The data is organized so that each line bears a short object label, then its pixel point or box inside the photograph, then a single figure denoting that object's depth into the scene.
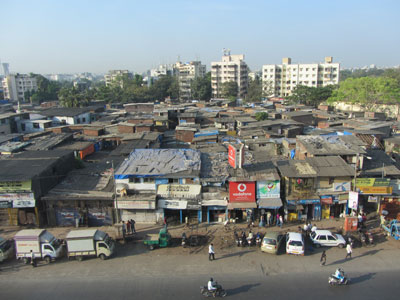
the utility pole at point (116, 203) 20.95
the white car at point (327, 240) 19.08
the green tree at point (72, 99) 66.25
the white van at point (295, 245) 18.14
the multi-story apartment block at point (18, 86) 114.25
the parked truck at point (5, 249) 17.95
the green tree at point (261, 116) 50.94
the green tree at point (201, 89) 97.00
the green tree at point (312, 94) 80.19
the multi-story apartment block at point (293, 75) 110.69
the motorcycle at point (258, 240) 19.33
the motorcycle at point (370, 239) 19.38
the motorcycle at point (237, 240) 19.36
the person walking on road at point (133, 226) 21.02
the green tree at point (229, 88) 101.44
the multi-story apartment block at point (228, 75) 113.62
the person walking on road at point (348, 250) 17.84
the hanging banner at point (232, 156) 23.22
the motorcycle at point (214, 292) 14.50
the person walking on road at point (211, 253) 17.81
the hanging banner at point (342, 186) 22.52
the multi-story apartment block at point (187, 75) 111.06
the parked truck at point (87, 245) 17.82
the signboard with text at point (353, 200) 21.09
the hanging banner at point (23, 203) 21.50
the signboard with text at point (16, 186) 21.22
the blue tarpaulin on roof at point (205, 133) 39.69
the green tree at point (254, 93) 94.56
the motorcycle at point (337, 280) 15.27
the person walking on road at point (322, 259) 17.23
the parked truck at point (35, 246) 17.67
